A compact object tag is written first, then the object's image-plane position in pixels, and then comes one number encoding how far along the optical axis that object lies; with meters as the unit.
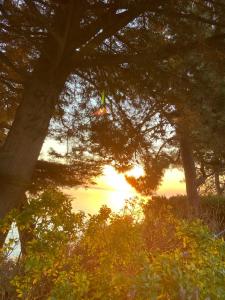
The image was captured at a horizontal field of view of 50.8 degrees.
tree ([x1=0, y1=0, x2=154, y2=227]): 3.33
